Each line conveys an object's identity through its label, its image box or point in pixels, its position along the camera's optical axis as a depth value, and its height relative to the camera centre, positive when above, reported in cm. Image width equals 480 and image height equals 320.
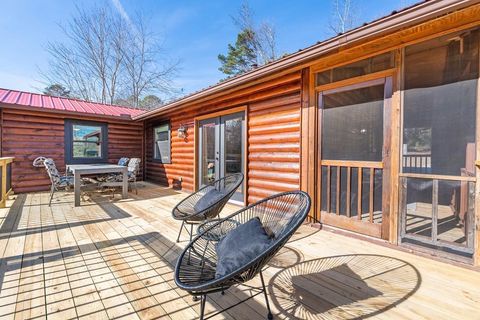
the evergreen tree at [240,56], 1252 +532
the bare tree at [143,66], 1399 +514
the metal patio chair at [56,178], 492 -50
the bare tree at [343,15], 996 +571
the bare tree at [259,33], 1201 +603
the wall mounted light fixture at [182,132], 663 +62
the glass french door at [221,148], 496 +17
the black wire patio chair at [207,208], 257 -56
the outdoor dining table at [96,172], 488 -36
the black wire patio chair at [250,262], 130 -61
